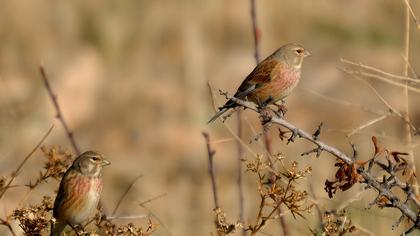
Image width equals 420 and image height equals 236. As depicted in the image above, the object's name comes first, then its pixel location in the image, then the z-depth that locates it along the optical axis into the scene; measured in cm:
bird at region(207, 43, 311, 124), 934
